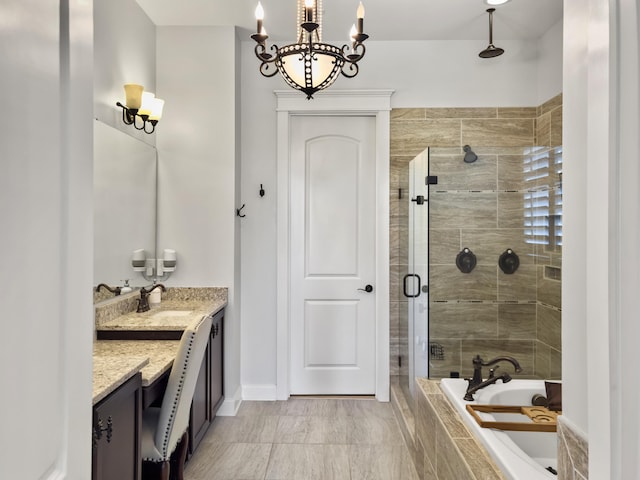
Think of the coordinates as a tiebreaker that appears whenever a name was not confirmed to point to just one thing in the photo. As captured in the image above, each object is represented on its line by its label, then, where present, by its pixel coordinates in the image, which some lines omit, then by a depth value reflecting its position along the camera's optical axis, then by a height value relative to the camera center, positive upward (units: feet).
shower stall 9.64 -0.45
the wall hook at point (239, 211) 11.40 +0.70
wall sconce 9.10 +2.80
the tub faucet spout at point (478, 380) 7.34 -2.54
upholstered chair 6.15 -2.51
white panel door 12.02 -0.36
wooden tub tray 6.37 -2.79
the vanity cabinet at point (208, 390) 8.43 -3.24
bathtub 5.23 -2.74
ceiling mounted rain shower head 10.44 +4.51
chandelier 6.00 +2.57
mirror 8.09 +0.70
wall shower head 9.73 +1.84
